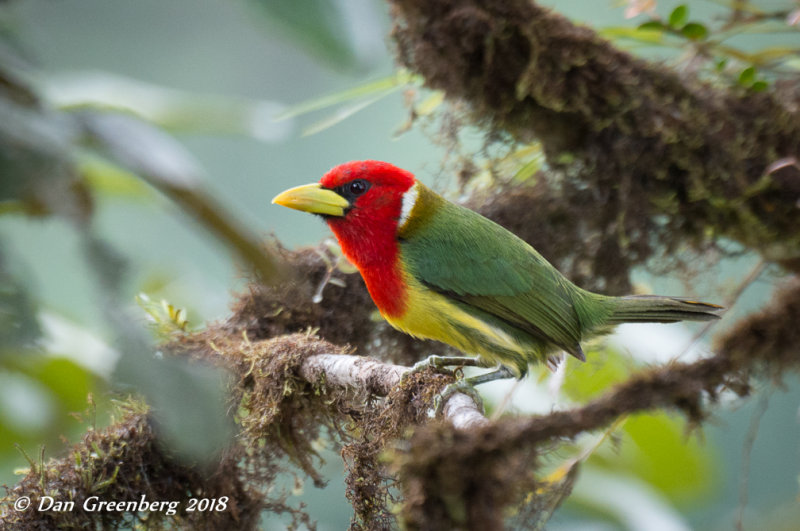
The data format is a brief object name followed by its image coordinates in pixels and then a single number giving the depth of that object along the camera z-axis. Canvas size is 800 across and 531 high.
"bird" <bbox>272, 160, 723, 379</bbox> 4.25
